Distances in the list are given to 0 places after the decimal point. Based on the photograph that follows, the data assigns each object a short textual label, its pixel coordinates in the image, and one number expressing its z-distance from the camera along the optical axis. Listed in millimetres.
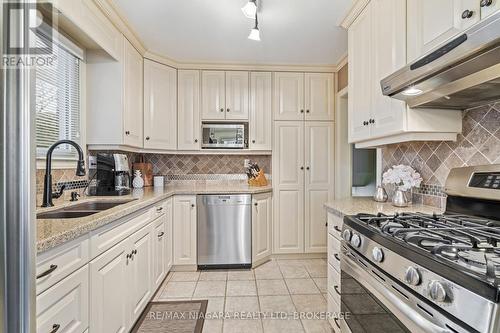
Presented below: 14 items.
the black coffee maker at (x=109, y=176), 2408
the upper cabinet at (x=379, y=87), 1533
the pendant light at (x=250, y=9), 1804
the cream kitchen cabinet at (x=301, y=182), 3381
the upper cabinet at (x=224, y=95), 3346
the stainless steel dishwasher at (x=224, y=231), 2949
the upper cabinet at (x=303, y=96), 3402
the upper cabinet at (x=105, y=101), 2410
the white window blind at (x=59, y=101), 1905
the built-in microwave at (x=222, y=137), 3355
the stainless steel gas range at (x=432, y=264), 705
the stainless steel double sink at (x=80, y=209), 1624
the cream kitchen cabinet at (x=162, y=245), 2355
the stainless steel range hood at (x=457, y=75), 914
